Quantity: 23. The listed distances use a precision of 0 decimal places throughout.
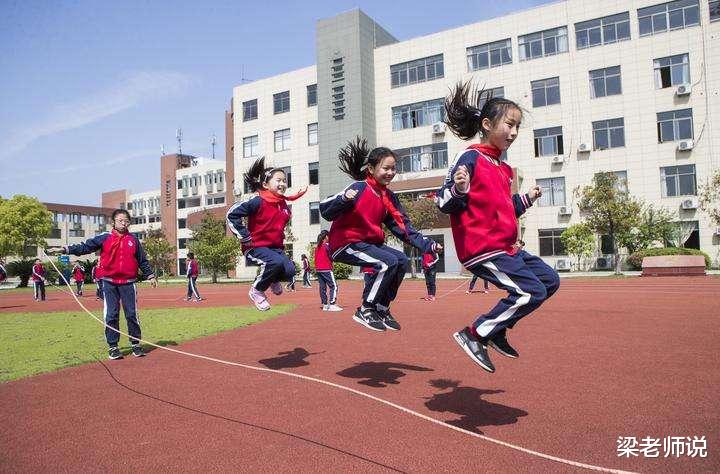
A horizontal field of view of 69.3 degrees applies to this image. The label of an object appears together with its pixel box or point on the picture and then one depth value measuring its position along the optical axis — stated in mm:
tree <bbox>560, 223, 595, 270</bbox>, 33969
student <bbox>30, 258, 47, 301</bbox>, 24062
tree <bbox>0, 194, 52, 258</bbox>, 55938
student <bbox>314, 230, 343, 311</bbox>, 14969
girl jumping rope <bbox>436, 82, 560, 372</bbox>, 4504
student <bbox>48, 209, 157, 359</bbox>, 8383
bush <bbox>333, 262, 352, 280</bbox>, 37750
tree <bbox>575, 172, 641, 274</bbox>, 32062
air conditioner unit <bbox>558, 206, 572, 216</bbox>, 36719
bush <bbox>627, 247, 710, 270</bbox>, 30391
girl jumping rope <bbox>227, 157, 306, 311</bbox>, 7148
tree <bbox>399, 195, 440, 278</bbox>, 35031
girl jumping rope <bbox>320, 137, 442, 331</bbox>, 5996
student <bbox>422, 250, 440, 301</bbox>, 17000
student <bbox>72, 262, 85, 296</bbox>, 27330
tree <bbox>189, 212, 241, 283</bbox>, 39656
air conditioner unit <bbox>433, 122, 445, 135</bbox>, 40594
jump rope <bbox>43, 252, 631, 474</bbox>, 3602
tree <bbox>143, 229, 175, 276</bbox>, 51344
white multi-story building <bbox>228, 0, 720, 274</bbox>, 33719
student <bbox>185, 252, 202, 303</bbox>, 20844
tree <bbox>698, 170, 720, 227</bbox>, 31356
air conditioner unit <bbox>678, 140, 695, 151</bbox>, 33231
